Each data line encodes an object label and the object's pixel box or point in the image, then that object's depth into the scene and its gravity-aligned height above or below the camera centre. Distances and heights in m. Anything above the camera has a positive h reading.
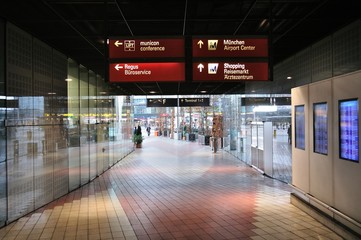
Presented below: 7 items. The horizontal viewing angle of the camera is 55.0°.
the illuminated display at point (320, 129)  5.36 -0.14
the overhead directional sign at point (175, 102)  20.00 +1.14
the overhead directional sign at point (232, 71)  5.68 +0.83
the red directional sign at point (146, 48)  5.51 +1.20
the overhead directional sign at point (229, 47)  5.63 +1.20
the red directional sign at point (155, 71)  5.63 +0.82
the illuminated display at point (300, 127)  6.33 -0.12
